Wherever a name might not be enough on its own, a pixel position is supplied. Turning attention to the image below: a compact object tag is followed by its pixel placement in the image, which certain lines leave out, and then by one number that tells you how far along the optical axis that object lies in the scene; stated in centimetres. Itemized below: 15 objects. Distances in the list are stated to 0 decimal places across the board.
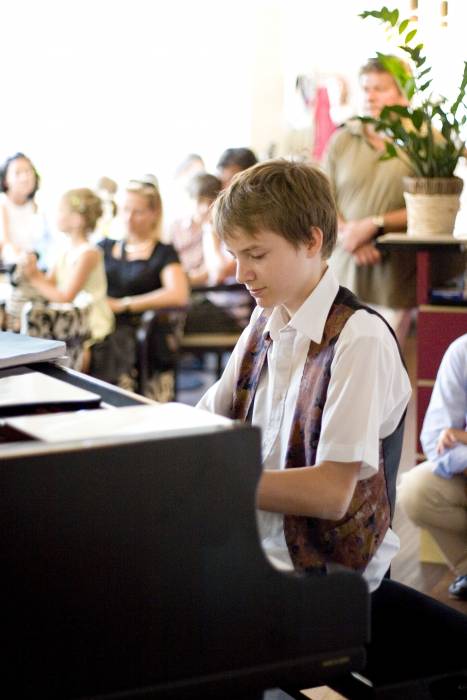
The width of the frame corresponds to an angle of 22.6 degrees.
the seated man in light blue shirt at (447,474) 340
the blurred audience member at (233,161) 599
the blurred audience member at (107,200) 740
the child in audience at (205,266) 579
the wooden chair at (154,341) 521
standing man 503
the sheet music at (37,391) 159
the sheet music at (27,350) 199
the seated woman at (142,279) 526
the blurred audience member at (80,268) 529
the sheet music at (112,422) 136
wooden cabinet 392
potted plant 385
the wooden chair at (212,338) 570
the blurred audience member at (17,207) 662
